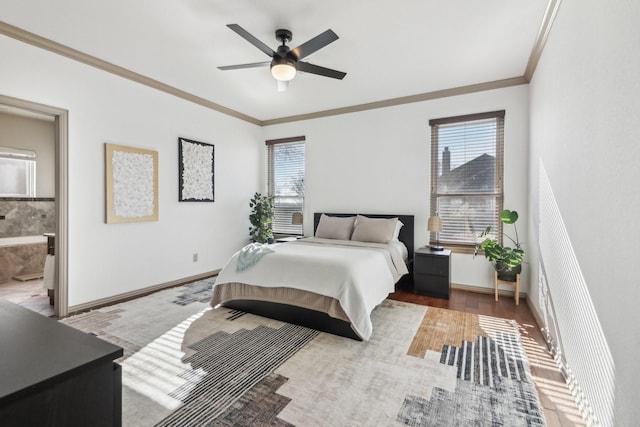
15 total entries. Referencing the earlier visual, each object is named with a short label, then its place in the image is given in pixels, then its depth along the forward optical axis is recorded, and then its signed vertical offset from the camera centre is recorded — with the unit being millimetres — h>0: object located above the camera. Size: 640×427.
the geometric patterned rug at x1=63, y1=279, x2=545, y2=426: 1735 -1131
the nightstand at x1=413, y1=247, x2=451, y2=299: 3840 -797
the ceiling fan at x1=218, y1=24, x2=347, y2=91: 2523 +1364
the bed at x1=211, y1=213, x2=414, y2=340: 2658 -708
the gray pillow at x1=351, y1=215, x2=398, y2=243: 4141 -281
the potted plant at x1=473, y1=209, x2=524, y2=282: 3604 -535
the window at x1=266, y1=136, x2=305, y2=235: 5590 +552
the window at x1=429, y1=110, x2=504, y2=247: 4047 +471
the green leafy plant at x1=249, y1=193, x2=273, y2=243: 5457 -181
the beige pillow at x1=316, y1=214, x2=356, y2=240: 4508 -276
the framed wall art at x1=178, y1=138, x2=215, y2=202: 4430 +564
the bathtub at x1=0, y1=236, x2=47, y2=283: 4637 -748
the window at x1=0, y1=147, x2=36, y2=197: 5102 +599
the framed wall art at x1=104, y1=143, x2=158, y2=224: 3588 +301
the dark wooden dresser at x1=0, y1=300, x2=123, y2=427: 610 -361
